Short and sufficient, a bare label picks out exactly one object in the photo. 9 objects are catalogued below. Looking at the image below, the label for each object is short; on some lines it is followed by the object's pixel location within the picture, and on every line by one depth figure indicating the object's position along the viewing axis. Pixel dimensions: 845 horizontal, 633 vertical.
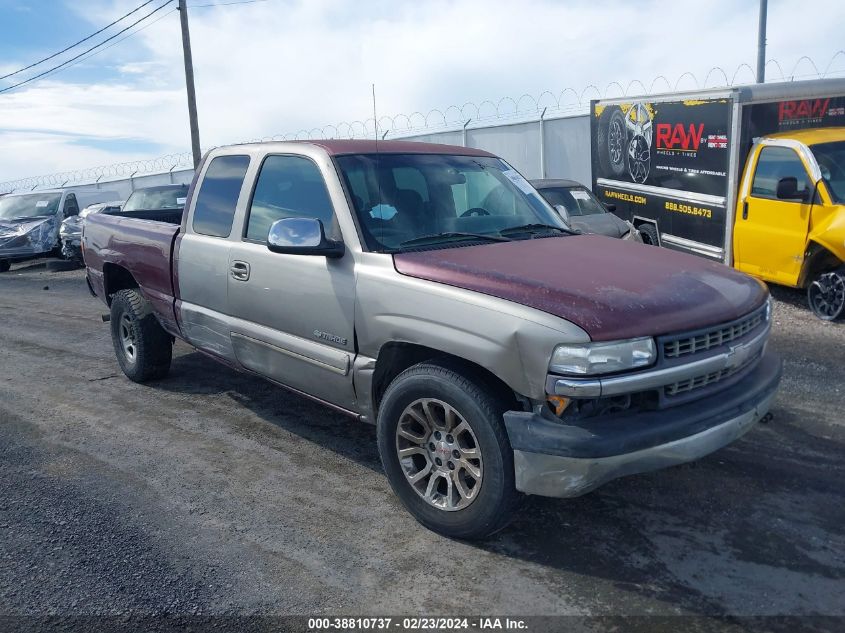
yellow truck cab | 7.59
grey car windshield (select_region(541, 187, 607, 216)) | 10.39
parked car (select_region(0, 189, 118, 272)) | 17.02
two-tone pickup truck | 3.04
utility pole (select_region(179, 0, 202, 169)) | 21.70
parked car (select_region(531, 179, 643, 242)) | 9.80
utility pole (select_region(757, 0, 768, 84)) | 16.36
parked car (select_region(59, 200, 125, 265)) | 16.70
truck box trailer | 7.77
